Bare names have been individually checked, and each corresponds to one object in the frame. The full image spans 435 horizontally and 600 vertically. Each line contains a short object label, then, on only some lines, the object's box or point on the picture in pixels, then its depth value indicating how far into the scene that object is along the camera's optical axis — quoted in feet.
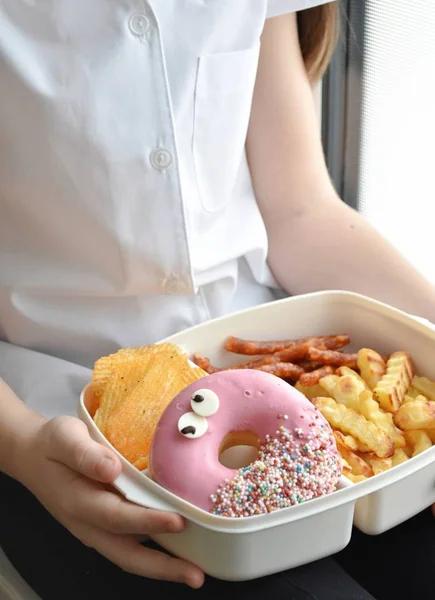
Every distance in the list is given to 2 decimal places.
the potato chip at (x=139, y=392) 2.24
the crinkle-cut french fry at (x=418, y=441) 2.31
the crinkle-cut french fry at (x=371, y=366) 2.54
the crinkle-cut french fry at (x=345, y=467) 2.20
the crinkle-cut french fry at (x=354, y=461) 2.24
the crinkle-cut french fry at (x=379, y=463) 2.26
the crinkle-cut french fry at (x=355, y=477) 2.19
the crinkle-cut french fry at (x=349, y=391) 2.42
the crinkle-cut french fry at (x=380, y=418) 2.34
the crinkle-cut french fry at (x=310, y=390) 2.57
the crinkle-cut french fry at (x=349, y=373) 2.53
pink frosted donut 1.96
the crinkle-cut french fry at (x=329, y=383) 2.49
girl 2.13
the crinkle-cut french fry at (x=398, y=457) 2.29
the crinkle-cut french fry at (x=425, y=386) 2.53
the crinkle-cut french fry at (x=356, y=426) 2.28
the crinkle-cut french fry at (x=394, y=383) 2.41
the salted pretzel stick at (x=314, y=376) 2.56
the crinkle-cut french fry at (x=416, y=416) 2.31
